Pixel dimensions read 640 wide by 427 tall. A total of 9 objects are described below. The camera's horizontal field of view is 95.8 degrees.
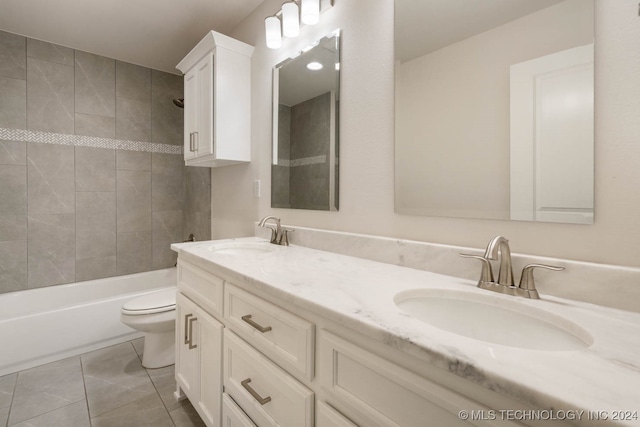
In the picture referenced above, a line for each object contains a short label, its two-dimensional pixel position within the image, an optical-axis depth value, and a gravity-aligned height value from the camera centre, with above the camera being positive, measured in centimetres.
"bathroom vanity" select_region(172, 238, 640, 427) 41 -27
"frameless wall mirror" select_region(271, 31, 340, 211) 147 +47
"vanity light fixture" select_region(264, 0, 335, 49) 141 +101
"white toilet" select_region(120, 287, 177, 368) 191 -75
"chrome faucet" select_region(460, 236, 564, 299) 78 -18
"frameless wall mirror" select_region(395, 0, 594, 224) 80 +33
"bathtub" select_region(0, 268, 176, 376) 199 -83
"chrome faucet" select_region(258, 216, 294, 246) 164 -13
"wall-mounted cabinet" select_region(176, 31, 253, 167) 190 +75
